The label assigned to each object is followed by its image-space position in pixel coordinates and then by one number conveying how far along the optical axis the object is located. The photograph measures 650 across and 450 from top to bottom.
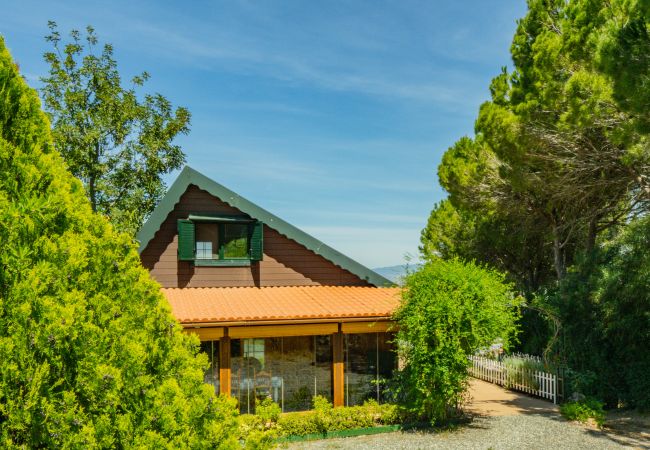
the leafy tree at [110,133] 24.16
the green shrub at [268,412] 12.94
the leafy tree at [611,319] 15.74
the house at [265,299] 14.16
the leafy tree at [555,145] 15.56
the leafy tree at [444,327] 13.45
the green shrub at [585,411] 14.77
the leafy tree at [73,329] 3.51
